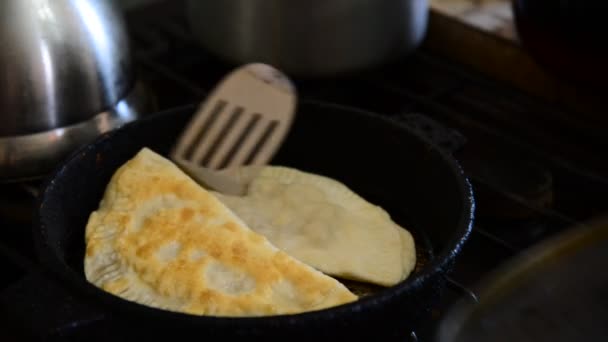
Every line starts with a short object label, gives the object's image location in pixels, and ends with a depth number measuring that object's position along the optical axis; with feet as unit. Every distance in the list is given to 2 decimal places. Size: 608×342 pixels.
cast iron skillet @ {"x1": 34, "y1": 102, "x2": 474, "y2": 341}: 2.62
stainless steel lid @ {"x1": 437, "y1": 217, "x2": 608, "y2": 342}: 2.44
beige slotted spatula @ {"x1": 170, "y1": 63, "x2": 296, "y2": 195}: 3.26
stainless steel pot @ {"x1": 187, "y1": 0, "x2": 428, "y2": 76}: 3.58
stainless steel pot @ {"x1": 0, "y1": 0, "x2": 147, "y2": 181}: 3.20
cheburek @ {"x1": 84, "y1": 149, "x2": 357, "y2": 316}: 2.83
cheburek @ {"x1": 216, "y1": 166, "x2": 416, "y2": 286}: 2.99
